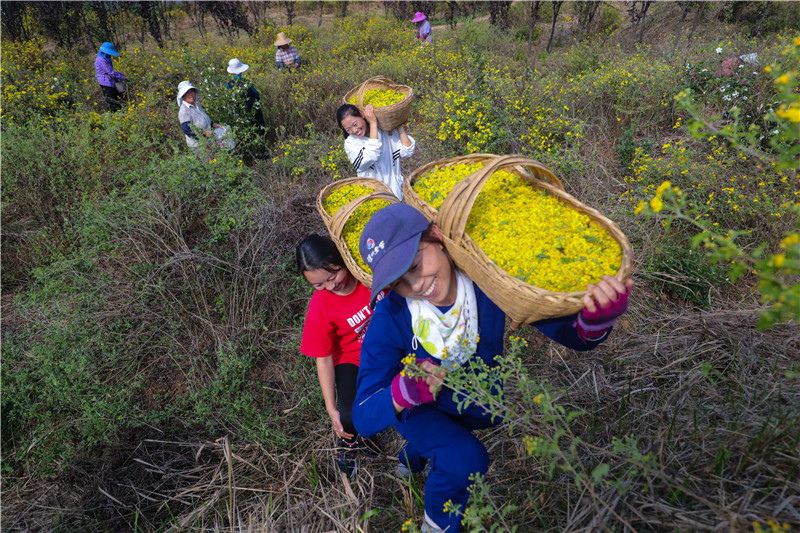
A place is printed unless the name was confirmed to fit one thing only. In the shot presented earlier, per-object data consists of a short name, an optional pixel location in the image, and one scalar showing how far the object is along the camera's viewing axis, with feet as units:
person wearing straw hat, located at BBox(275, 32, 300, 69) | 24.29
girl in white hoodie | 9.58
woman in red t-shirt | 6.18
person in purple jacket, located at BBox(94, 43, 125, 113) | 19.97
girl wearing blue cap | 4.07
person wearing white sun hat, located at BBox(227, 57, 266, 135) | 16.42
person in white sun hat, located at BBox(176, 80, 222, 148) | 14.65
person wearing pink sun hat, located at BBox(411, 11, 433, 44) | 28.23
